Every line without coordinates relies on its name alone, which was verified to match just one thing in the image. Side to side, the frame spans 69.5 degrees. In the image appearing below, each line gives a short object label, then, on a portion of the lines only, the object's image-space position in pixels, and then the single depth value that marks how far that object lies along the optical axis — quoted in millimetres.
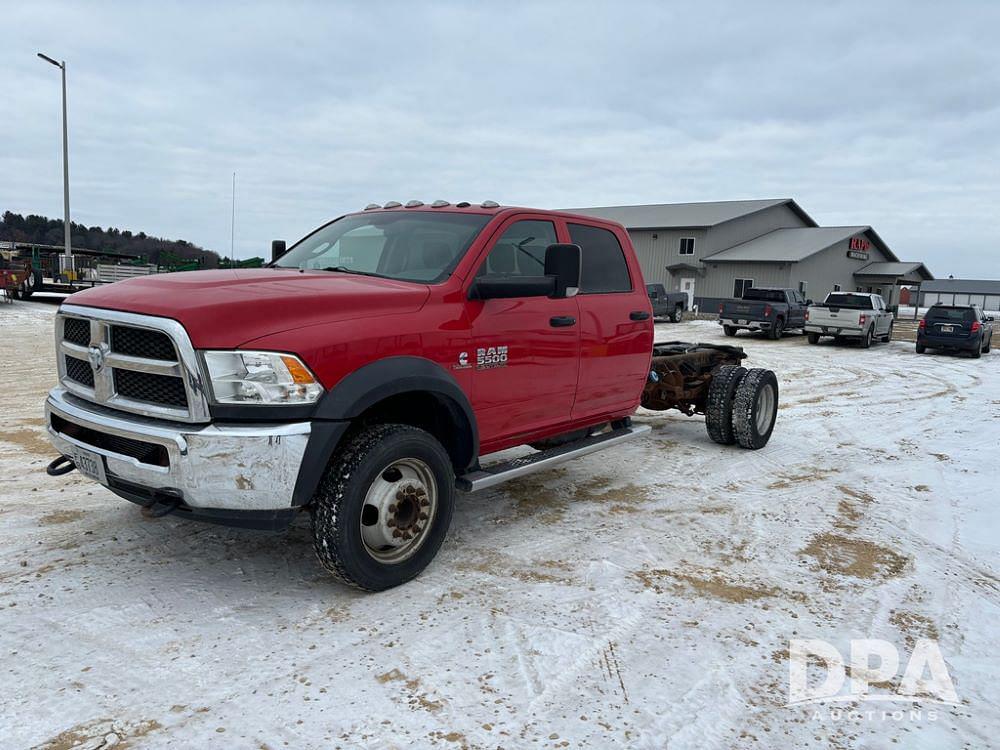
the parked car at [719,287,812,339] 24219
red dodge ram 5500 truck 3279
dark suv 20406
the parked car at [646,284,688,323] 29225
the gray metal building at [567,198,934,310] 40969
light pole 25188
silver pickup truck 22109
